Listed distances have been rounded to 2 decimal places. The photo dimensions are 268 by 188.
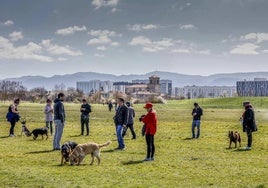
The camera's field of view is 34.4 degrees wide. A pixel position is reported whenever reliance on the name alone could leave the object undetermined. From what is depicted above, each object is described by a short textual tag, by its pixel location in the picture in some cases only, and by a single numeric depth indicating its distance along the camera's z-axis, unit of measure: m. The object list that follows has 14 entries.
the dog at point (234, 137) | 23.25
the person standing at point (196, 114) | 27.99
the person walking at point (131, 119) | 27.08
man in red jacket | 17.98
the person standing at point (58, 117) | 20.97
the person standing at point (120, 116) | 21.12
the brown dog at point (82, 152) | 17.05
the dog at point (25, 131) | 27.95
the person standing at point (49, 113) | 28.30
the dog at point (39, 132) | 26.50
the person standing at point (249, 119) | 22.11
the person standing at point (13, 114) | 28.11
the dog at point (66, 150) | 17.06
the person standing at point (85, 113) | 29.55
